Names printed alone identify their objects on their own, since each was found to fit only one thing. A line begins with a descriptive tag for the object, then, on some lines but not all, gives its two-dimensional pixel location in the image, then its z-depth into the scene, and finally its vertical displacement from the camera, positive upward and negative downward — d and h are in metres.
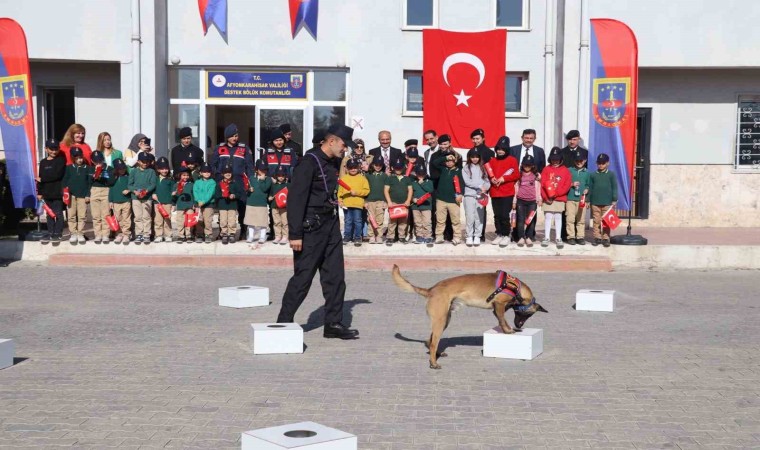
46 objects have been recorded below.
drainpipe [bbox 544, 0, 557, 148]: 21.27 +1.92
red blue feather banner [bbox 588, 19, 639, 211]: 17.34 +1.06
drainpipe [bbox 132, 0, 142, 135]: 20.75 +1.88
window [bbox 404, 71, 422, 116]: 21.89 +1.53
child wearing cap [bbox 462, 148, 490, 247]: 16.75 -0.59
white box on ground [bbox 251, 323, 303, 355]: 9.09 -1.78
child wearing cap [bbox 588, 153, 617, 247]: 16.97 -0.63
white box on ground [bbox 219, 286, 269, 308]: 11.98 -1.80
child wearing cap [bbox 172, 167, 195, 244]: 16.97 -0.81
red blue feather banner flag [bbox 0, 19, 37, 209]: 17.11 +0.70
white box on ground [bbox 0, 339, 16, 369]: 8.35 -1.77
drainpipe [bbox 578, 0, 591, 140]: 20.14 +1.84
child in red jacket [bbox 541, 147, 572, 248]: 16.70 -0.51
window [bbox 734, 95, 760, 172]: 22.58 +0.60
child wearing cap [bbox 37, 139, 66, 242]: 16.88 -0.56
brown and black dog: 8.66 -1.30
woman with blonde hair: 17.89 +0.10
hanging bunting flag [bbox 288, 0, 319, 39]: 21.33 +3.19
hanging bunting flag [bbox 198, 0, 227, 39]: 21.44 +3.25
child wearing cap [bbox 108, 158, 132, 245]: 16.84 -0.79
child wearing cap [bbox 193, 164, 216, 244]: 16.95 -0.75
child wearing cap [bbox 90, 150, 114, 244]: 17.02 -0.73
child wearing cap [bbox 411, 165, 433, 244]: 16.95 -0.90
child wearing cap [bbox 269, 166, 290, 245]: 16.95 -0.97
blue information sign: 21.98 +1.65
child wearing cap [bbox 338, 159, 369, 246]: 16.67 -0.77
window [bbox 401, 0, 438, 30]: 21.62 +3.28
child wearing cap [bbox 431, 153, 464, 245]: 16.81 -0.69
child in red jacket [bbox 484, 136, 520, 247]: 16.83 -0.47
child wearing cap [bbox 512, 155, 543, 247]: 16.70 -0.71
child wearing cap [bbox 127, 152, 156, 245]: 16.88 -0.69
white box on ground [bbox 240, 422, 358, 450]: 5.22 -1.60
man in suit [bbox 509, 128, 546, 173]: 17.61 +0.15
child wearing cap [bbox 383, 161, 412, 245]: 17.06 -0.67
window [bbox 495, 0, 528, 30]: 21.70 +3.32
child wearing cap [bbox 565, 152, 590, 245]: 16.84 -0.78
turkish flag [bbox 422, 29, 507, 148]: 20.73 +1.53
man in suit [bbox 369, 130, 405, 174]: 17.38 +0.07
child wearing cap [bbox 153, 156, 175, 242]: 16.98 -0.81
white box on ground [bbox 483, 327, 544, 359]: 8.88 -1.77
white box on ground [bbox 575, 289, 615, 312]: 11.88 -1.78
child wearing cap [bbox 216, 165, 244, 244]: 16.95 -0.86
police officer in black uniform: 9.70 -0.78
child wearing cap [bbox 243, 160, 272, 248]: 17.00 -0.83
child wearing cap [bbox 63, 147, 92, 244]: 17.00 -0.63
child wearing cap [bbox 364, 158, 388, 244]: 17.20 -0.71
